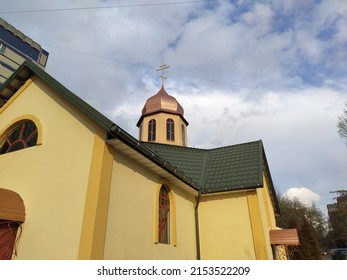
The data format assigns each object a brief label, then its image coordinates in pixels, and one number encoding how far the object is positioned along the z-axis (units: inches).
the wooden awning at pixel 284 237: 411.3
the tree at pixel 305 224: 860.6
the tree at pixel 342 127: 713.6
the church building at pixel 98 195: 210.2
